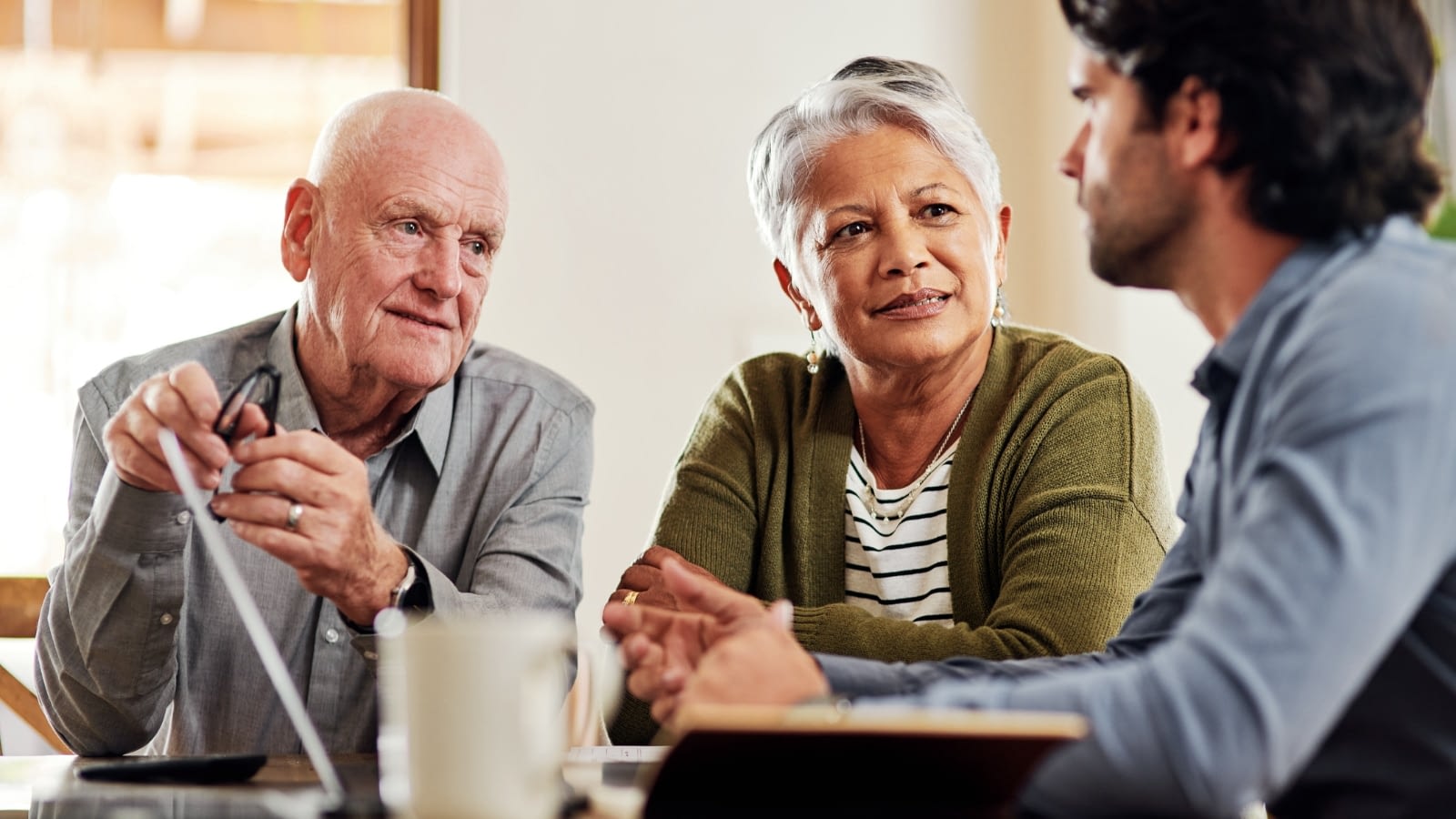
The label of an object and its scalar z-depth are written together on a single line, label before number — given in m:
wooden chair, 2.67
